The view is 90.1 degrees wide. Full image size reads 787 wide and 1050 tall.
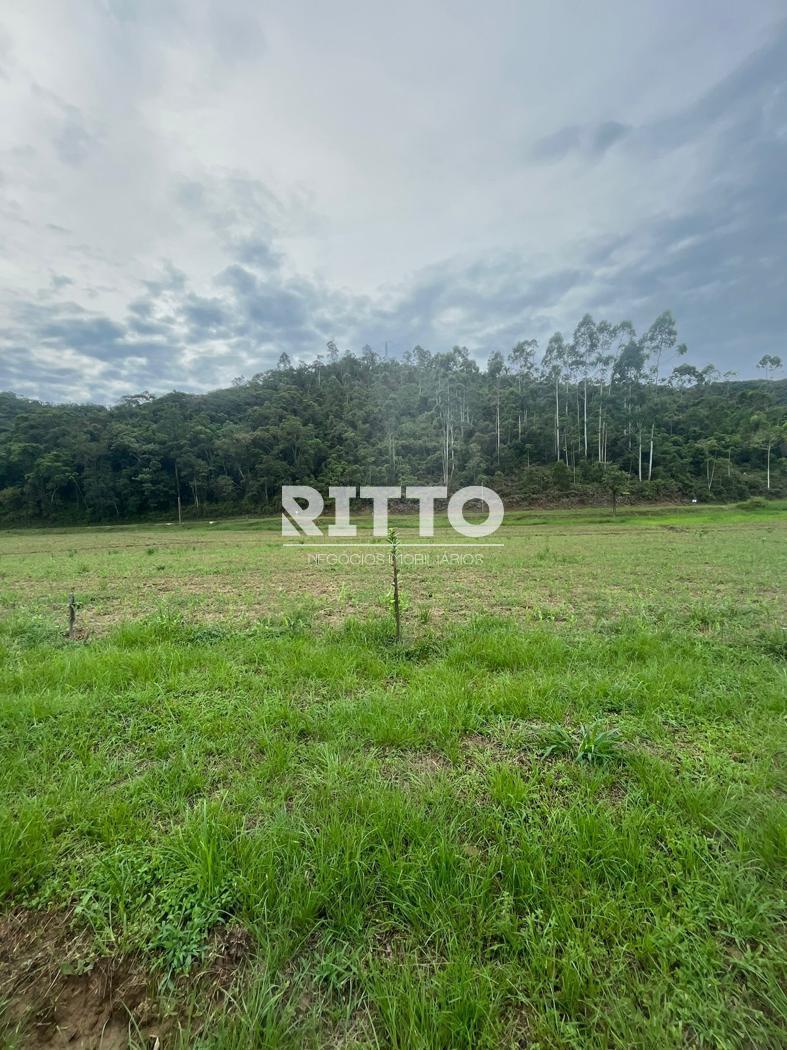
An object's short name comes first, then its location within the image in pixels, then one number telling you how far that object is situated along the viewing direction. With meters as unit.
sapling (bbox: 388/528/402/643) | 4.79
